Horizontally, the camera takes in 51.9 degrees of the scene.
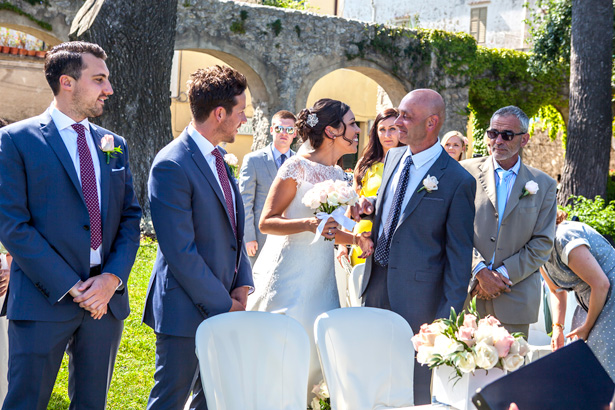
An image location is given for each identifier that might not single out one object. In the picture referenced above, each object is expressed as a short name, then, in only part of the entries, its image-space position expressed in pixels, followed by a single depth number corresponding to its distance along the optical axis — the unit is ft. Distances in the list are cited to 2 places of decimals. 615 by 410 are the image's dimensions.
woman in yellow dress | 16.72
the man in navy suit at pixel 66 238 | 8.78
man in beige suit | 12.37
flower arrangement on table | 7.48
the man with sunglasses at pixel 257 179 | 18.47
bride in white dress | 11.61
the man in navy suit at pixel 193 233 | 9.29
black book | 5.65
